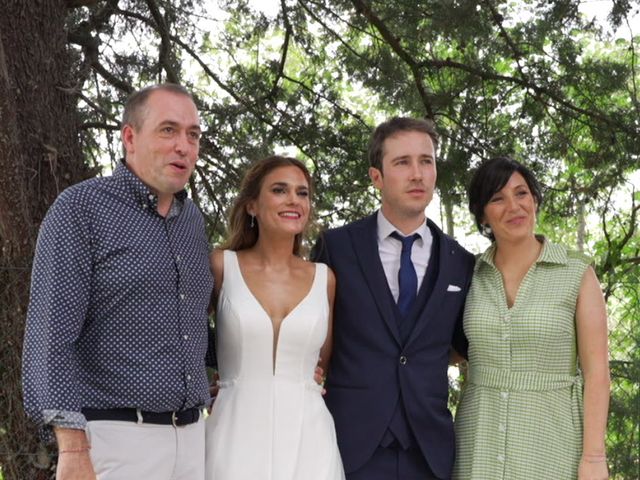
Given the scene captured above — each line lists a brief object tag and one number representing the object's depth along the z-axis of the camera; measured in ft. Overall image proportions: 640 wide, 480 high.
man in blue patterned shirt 9.76
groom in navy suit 12.48
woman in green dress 12.10
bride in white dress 12.03
